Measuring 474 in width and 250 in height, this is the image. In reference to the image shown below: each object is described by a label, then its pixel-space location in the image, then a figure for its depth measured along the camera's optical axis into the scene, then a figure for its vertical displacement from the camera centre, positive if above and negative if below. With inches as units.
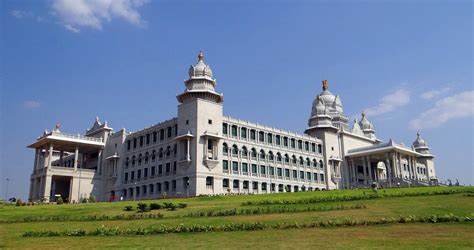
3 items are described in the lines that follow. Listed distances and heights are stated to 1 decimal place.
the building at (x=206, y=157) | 2738.7 +425.1
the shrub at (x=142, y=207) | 1501.0 +31.0
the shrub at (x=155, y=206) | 1542.8 +36.0
